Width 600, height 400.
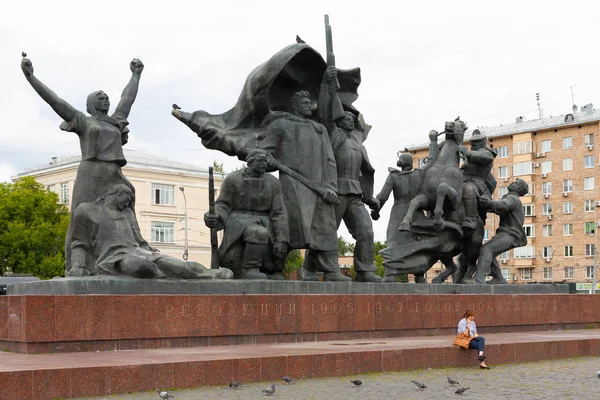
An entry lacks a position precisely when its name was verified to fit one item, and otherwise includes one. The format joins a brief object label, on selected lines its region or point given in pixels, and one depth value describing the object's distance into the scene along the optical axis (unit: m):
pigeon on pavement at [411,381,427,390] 10.37
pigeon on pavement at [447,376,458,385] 10.77
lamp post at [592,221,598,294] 59.63
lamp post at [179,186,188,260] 45.92
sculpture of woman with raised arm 13.38
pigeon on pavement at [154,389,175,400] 9.17
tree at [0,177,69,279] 45.28
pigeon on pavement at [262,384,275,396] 9.73
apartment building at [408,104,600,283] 64.38
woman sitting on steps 12.95
